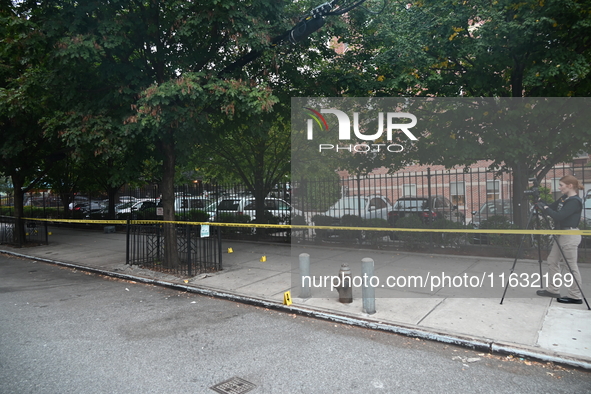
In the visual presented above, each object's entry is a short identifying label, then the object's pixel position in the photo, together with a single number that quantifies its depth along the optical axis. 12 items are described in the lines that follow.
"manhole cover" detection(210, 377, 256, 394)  4.07
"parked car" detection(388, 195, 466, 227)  12.48
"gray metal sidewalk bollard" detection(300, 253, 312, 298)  7.07
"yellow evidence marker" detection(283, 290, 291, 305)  7.00
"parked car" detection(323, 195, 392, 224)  13.38
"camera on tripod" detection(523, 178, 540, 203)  6.64
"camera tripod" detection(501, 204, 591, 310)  6.17
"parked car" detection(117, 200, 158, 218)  20.47
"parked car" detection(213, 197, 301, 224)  15.54
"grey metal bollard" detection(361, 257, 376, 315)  6.21
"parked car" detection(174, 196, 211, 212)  17.09
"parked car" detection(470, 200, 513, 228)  11.95
